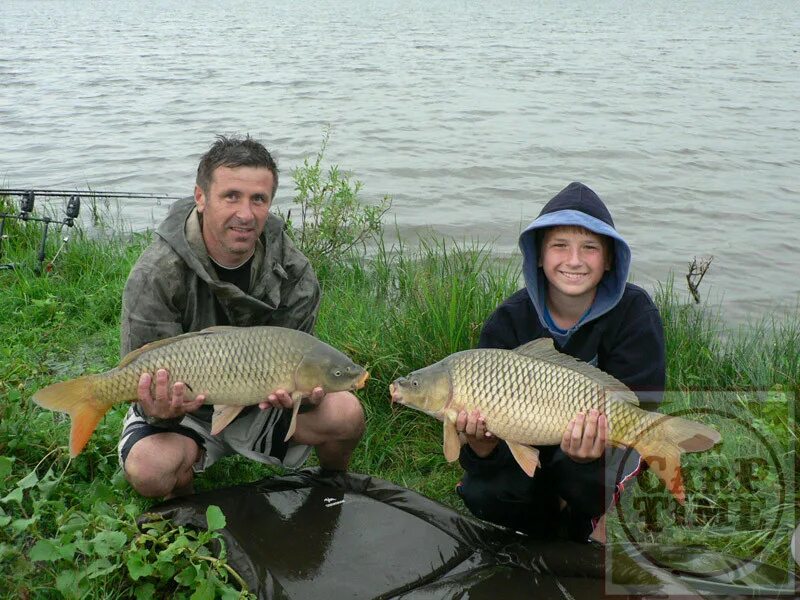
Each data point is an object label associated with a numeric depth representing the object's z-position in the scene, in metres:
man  2.49
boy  2.42
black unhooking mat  2.11
